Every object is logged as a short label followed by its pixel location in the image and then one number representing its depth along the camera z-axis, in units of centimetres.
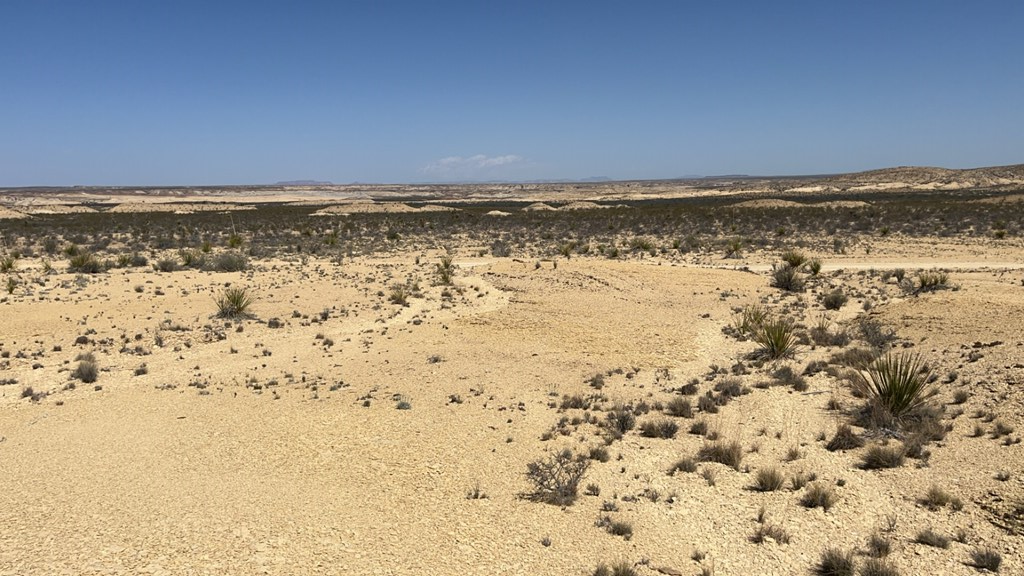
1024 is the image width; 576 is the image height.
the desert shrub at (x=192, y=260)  2386
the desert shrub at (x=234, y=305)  1521
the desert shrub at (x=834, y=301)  1569
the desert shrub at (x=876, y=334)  1140
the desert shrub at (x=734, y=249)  2847
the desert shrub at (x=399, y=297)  1708
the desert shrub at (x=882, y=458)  668
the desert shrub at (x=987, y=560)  485
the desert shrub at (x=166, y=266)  2278
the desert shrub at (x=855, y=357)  1018
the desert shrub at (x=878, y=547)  510
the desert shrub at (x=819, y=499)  592
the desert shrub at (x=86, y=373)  1037
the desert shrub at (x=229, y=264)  2319
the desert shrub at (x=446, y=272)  1989
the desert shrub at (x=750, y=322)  1297
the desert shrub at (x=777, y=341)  1115
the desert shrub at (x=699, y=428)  790
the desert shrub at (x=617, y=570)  482
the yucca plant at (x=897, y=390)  787
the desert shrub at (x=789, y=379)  954
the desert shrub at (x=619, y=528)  553
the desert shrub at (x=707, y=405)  872
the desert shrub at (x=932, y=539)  517
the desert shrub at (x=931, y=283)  1716
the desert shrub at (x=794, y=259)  2145
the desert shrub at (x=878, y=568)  473
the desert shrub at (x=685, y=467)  680
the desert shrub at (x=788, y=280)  1823
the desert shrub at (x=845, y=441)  724
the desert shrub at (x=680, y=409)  857
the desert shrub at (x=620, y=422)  807
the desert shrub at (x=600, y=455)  711
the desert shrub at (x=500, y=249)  3048
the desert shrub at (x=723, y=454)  693
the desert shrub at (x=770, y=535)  541
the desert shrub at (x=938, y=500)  575
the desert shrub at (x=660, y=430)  785
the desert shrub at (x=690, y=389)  956
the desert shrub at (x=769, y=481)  631
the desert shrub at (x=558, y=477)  616
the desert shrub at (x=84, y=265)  2225
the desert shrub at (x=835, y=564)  484
